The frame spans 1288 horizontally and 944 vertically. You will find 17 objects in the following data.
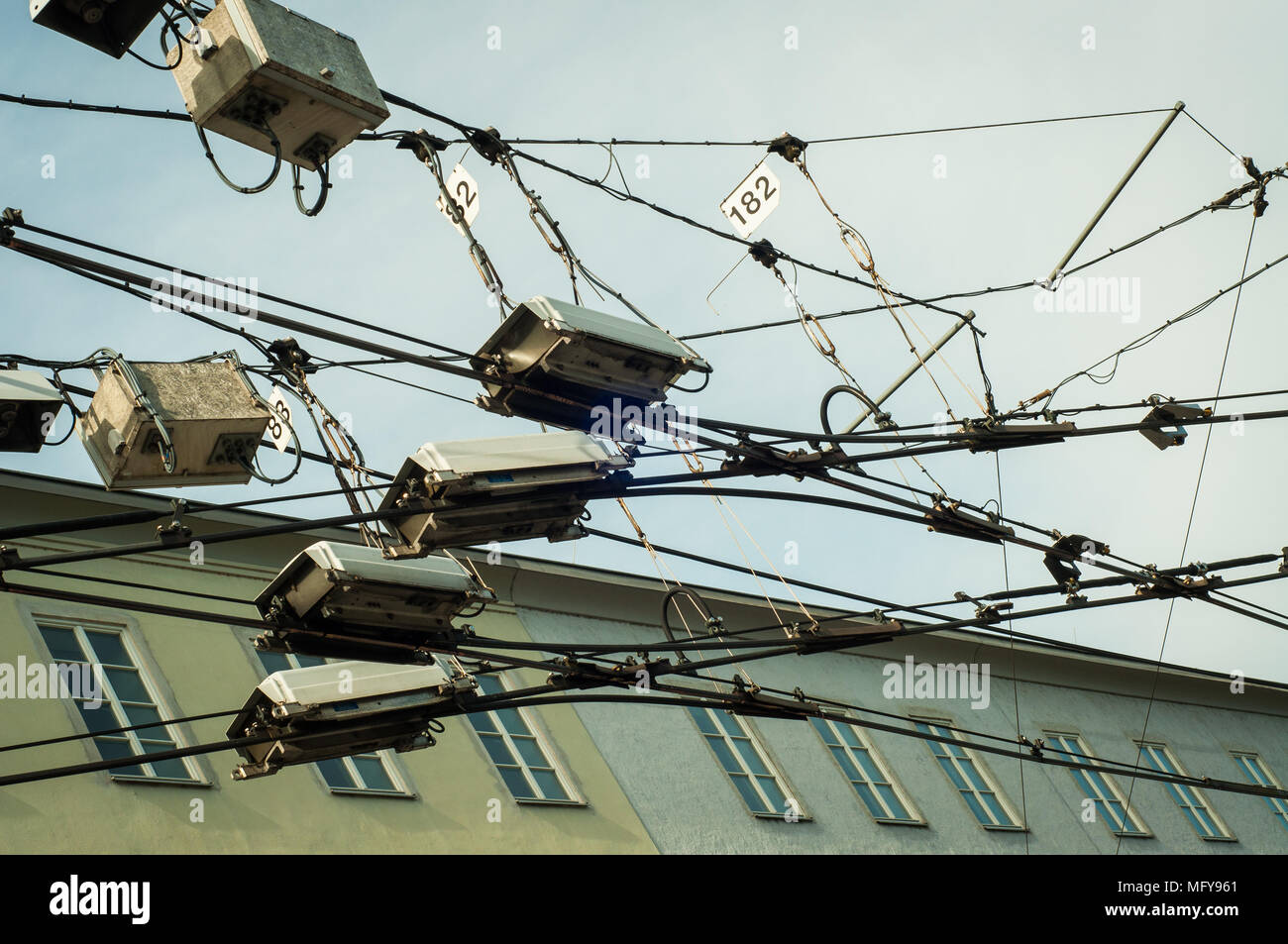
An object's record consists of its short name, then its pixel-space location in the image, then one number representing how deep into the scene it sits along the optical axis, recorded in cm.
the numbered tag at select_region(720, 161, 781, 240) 1029
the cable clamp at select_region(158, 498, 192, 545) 737
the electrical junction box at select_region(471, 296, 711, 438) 809
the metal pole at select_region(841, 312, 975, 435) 1070
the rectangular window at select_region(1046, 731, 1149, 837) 2138
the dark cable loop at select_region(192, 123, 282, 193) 736
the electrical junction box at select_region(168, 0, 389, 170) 717
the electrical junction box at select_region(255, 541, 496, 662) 800
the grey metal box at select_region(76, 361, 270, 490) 770
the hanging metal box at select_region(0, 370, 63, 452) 797
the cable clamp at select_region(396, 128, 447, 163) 903
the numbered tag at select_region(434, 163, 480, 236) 885
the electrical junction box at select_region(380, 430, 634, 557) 785
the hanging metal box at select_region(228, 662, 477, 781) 839
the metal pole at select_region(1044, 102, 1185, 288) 1127
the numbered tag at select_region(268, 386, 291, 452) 895
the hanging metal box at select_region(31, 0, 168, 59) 657
